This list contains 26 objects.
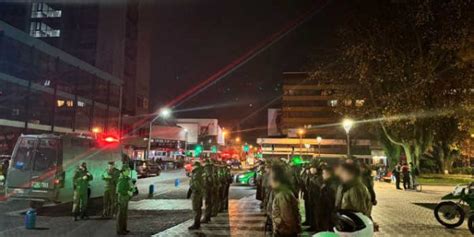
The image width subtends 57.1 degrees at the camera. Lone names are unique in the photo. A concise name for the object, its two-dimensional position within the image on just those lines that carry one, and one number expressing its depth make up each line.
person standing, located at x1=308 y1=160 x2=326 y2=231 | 10.91
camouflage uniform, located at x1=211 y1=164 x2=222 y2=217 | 14.22
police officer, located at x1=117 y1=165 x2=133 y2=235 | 11.12
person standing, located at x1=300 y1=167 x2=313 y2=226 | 12.55
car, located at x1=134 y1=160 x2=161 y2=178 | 37.86
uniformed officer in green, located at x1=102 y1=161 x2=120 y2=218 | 13.66
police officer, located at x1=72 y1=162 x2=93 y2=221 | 13.43
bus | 14.75
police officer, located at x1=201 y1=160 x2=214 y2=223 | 13.07
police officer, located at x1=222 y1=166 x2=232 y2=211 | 16.55
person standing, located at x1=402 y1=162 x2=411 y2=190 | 28.02
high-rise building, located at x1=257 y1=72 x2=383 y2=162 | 79.19
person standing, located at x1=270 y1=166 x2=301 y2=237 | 5.62
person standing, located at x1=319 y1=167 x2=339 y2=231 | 9.90
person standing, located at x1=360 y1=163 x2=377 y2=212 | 10.85
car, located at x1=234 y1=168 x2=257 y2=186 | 30.67
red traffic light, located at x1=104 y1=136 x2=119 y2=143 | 18.56
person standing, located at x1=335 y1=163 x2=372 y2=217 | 6.14
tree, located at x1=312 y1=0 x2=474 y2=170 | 26.61
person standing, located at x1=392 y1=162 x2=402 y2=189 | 28.57
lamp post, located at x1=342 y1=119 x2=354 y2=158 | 24.87
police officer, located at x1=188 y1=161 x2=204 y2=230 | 11.96
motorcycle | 12.84
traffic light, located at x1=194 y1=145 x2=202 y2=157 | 48.44
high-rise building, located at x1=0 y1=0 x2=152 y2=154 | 42.72
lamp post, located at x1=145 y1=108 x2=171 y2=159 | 34.25
